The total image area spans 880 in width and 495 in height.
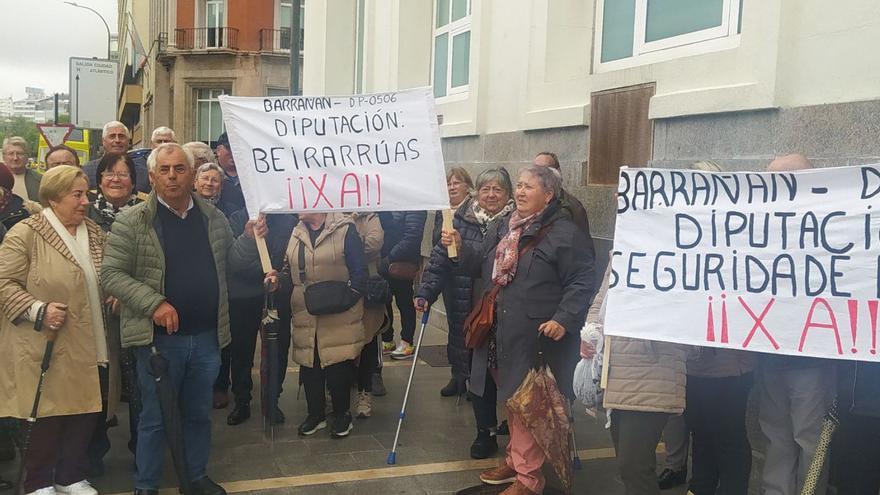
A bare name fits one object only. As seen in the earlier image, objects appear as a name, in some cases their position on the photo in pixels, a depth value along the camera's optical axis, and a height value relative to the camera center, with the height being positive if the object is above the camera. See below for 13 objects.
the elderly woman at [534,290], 4.34 -0.65
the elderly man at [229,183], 6.11 -0.18
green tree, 103.88 +3.27
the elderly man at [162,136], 6.65 +0.18
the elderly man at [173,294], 4.06 -0.72
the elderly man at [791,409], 3.56 -1.05
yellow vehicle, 19.34 +0.25
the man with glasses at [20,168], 6.94 -0.15
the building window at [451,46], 10.04 +1.63
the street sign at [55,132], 18.28 +0.50
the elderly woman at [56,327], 3.98 -0.90
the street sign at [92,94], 21.12 +1.65
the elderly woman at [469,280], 5.18 -0.77
